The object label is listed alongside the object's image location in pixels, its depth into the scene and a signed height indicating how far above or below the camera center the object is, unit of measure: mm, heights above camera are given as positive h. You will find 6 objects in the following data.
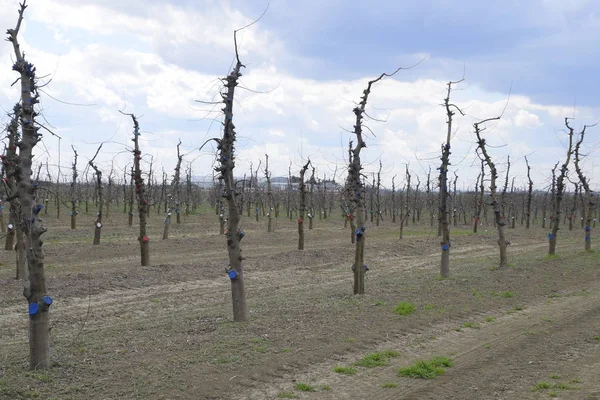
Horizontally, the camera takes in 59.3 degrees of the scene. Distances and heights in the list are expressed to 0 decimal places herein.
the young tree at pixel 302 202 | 26062 -53
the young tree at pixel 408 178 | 48088 +2154
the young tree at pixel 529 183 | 44844 +1679
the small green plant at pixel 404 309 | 10688 -2203
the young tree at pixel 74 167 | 41069 +2599
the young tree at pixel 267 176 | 38031 +1930
